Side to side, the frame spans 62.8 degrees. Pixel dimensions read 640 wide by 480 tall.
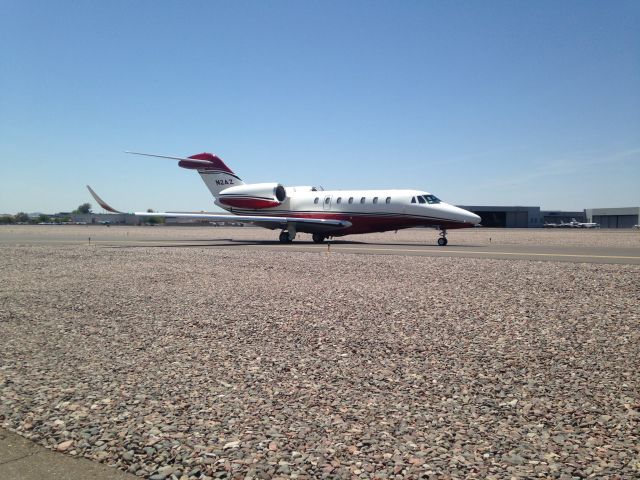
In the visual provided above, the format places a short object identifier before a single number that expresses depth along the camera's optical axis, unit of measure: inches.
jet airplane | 1046.4
